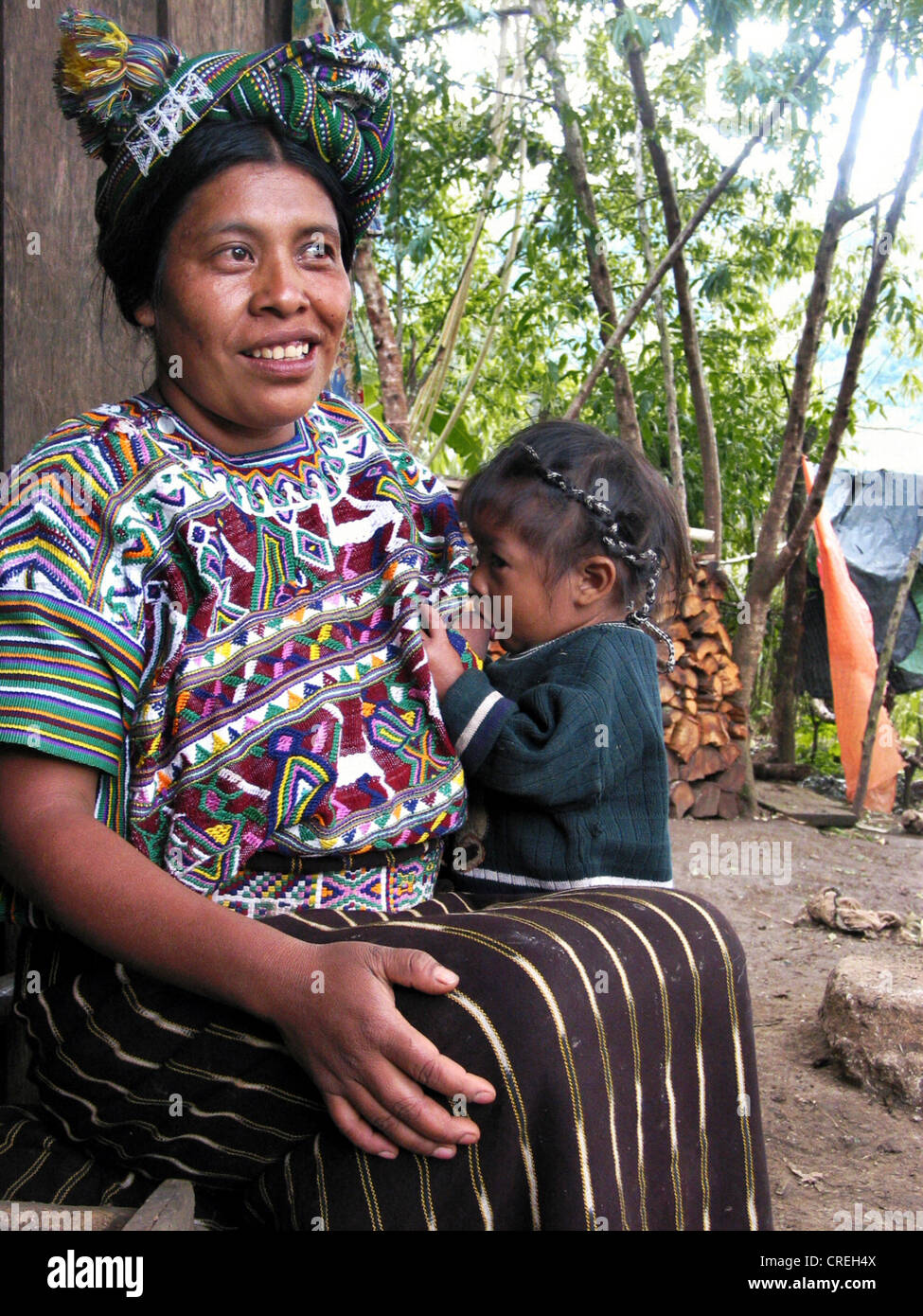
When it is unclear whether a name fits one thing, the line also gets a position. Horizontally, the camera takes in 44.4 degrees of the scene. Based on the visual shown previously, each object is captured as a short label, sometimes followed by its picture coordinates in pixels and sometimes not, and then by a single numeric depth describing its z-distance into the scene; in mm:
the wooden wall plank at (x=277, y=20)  2619
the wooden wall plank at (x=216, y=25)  2348
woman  1171
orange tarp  6438
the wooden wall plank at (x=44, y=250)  2066
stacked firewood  6020
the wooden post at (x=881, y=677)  6086
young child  1641
